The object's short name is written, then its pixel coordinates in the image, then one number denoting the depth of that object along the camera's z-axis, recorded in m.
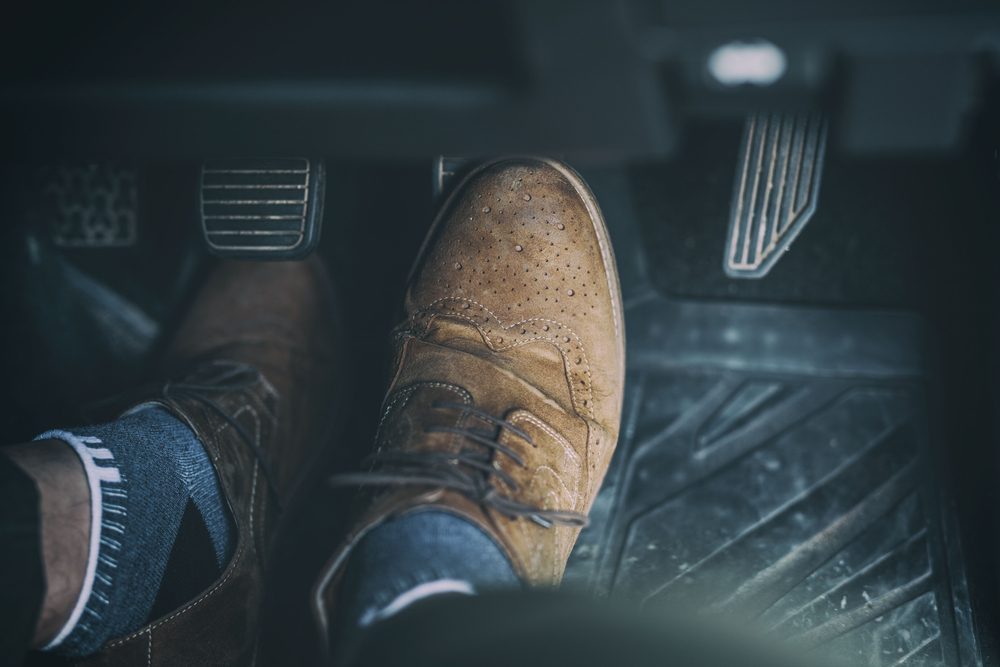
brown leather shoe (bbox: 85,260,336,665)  0.75
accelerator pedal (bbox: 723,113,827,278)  0.94
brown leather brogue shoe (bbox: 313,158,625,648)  0.79
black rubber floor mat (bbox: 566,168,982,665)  0.87
